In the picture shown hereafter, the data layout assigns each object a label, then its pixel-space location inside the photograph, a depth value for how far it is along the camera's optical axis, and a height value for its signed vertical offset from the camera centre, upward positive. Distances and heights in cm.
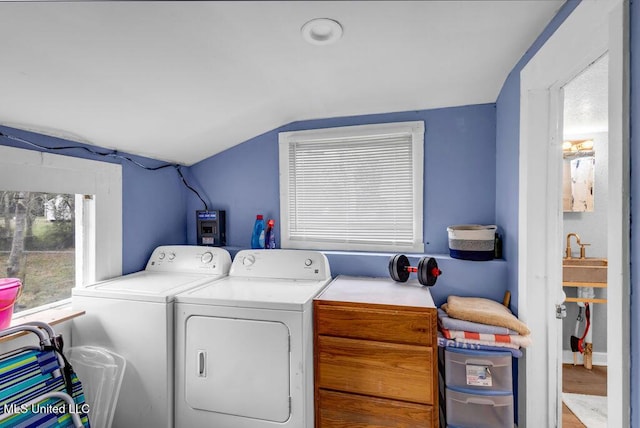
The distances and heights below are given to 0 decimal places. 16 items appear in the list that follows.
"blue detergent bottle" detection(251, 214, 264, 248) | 253 -19
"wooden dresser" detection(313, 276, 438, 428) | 154 -79
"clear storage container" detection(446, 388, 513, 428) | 162 -108
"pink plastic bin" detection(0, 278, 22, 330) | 143 -41
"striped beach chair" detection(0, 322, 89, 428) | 127 -79
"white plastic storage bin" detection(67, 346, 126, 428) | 165 -95
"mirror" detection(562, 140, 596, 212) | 270 +32
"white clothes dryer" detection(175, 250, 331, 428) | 157 -79
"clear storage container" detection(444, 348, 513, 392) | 163 -87
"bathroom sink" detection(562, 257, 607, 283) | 247 -49
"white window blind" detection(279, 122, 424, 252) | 232 +19
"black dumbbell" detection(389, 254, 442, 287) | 190 -37
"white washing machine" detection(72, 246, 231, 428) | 169 -72
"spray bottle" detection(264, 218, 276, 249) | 253 -21
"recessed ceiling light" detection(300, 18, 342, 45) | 130 +81
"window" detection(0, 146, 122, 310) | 164 -5
